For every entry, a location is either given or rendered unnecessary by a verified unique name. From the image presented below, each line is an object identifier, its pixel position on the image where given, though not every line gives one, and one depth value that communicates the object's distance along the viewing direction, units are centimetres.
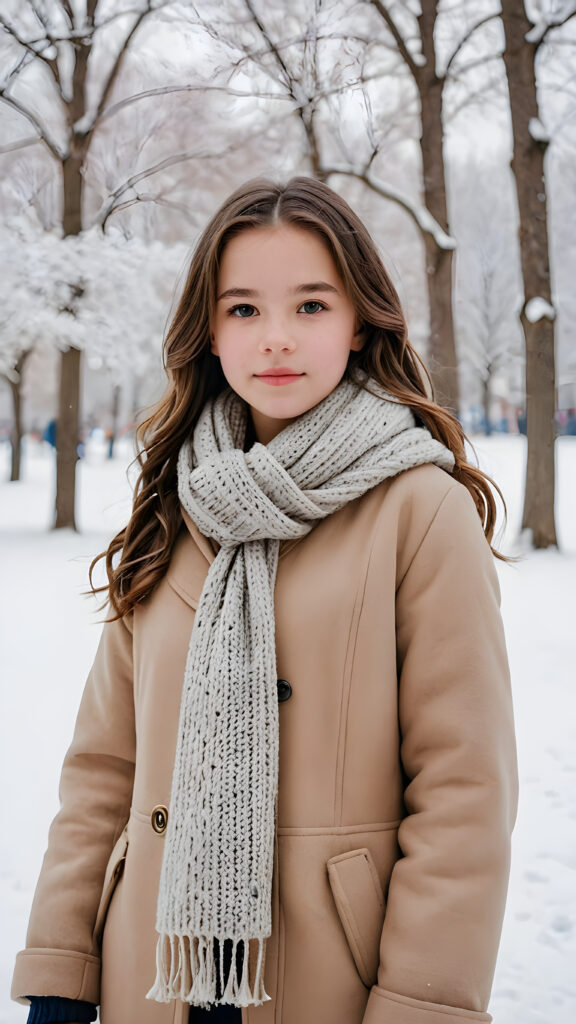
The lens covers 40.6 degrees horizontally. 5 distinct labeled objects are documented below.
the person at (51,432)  2038
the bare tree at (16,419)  1541
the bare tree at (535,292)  648
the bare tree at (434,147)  728
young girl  117
